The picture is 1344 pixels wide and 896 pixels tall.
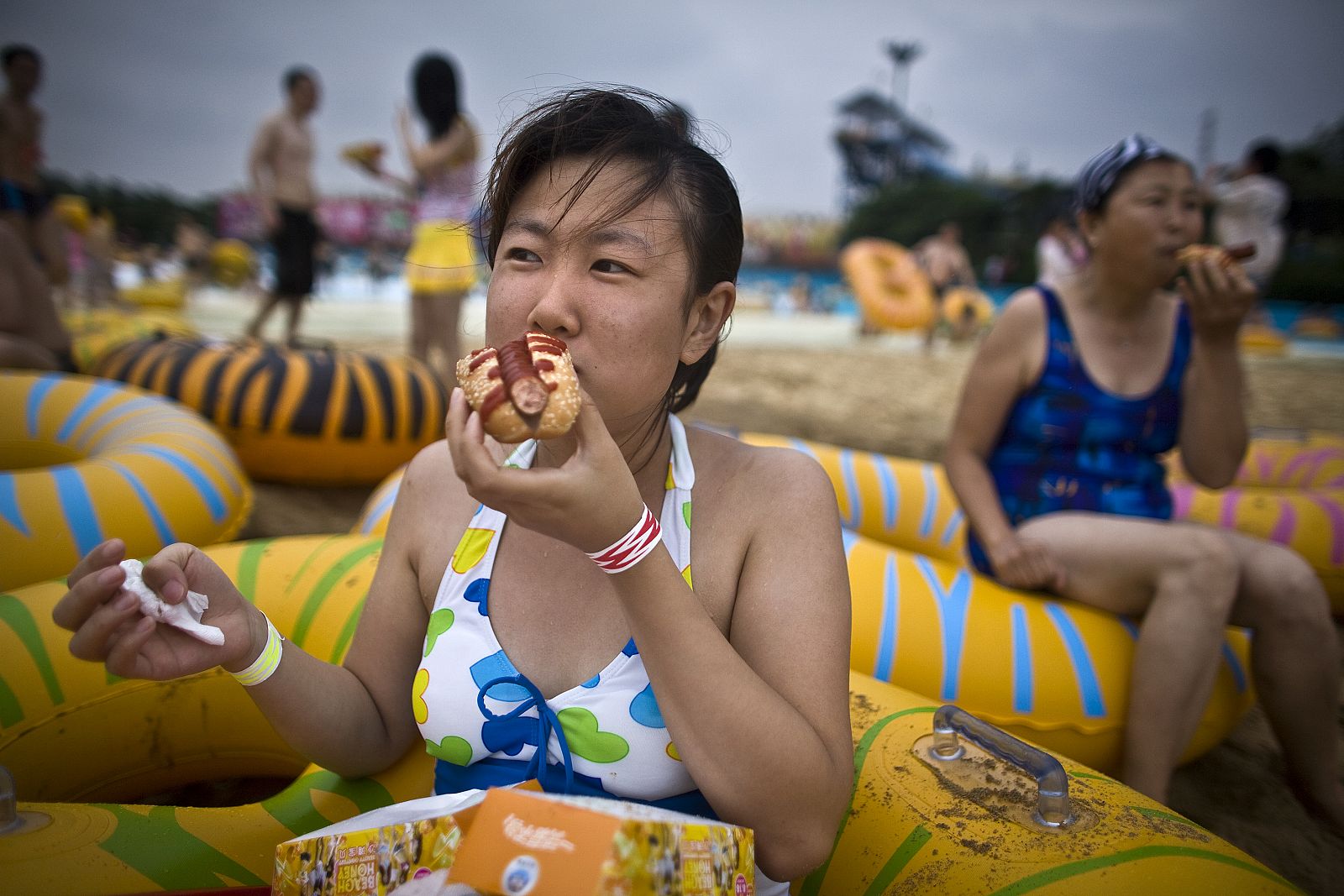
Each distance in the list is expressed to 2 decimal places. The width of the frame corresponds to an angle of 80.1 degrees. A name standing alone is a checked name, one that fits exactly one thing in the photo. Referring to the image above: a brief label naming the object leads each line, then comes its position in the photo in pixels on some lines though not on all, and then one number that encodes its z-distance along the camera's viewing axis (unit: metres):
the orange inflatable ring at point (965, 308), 14.46
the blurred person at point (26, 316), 3.70
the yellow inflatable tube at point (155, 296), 13.29
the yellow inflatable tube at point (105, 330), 5.12
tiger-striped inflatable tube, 4.24
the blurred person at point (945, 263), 15.91
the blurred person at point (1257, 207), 8.54
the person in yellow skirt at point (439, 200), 5.04
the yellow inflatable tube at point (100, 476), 2.20
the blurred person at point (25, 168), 5.56
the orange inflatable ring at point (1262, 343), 11.73
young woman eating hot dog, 0.98
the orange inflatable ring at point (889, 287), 14.61
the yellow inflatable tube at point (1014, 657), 2.03
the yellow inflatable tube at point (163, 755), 1.21
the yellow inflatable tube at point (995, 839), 1.10
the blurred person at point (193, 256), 19.86
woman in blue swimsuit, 2.01
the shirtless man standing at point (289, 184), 6.75
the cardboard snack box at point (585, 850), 0.82
